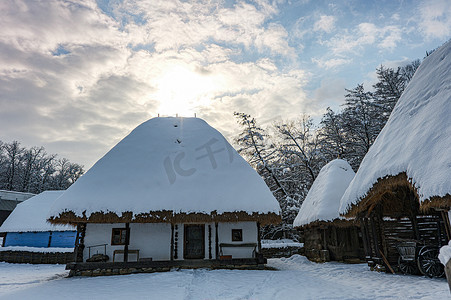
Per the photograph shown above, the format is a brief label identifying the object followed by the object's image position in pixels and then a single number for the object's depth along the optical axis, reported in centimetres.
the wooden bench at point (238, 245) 1319
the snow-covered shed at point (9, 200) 2830
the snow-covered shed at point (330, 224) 1530
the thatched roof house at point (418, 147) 654
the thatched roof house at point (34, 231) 2220
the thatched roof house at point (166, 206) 1213
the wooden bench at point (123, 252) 1266
